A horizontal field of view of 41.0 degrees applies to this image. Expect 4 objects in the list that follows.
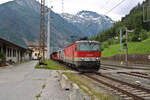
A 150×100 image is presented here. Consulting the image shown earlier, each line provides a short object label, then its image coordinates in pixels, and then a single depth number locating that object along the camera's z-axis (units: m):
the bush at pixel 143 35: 73.56
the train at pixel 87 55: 16.77
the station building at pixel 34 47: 115.10
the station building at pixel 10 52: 29.24
